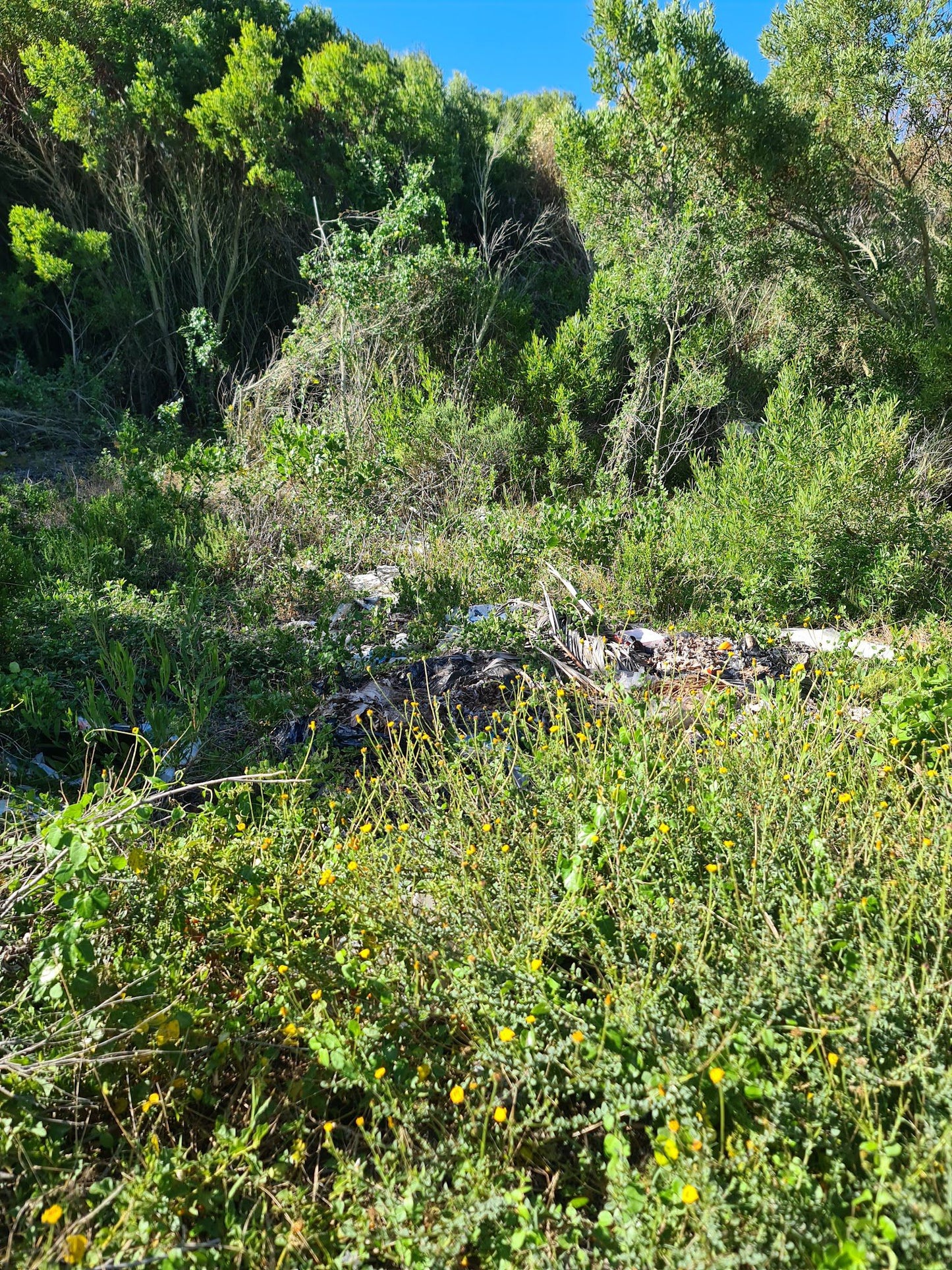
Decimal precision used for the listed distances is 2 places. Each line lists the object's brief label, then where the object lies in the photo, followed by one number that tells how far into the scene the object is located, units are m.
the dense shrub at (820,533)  4.40
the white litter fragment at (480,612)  4.11
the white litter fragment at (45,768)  3.14
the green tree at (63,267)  8.26
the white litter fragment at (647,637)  4.06
